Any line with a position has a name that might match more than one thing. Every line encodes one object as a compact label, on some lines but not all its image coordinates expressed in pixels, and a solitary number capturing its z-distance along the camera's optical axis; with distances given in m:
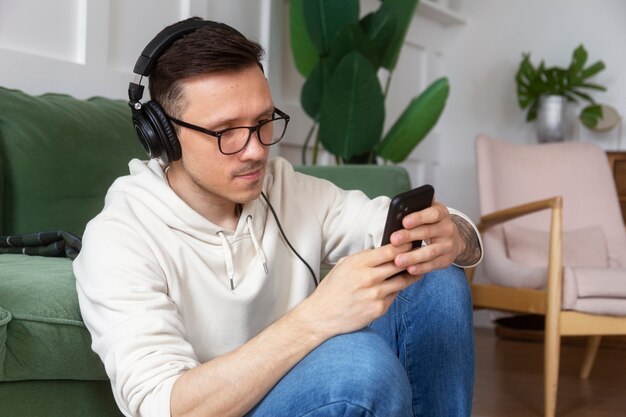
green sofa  1.16
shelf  3.93
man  0.95
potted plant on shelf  3.73
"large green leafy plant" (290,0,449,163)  2.65
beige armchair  2.47
